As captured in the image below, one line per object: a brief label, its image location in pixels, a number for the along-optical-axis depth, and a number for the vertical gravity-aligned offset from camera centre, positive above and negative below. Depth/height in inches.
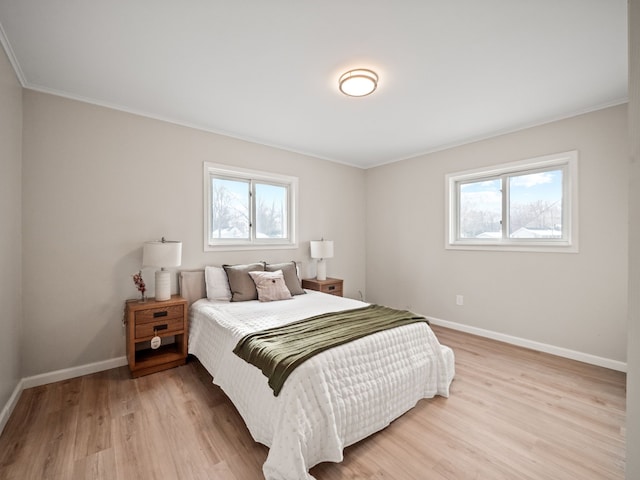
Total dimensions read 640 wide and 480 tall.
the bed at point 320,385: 57.7 -36.3
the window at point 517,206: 118.1 +15.5
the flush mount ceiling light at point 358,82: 85.2 +48.4
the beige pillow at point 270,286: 120.5 -20.3
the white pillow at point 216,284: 120.4 -19.1
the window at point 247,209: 135.0 +15.8
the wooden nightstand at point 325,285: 153.1 -25.0
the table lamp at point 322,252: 159.6 -7.1
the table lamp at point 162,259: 103.7 -7.1
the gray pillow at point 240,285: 119.5 -19.3
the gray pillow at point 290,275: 133.7 -17.3
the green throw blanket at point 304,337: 63.6 -25.8
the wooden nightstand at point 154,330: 98.5 -32.7
